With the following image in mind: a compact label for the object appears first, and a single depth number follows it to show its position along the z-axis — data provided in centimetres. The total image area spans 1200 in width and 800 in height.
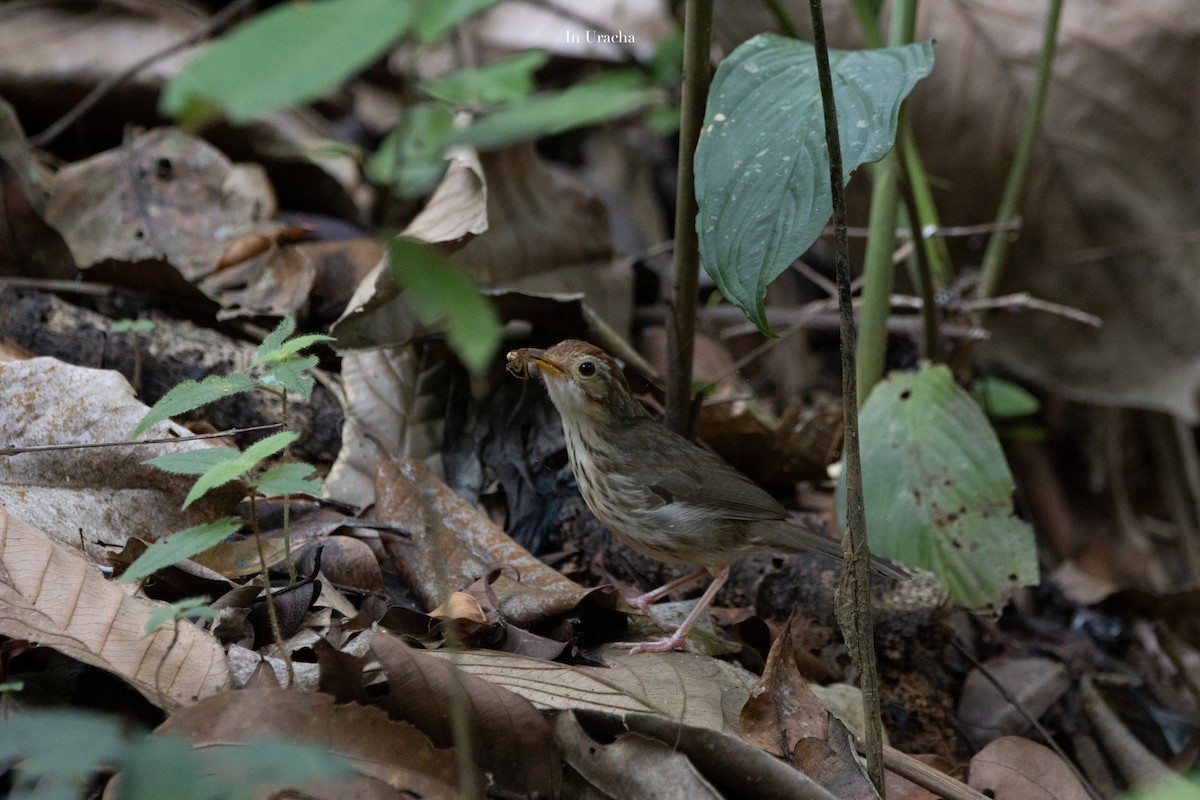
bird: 653
